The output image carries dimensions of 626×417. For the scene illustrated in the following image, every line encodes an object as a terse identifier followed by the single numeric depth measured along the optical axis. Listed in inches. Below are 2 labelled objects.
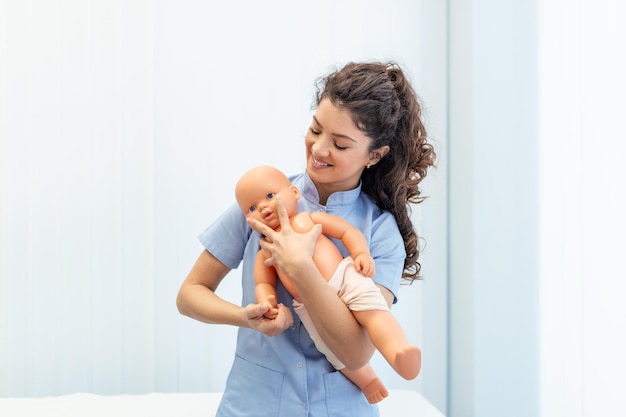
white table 92.2
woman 55.1
